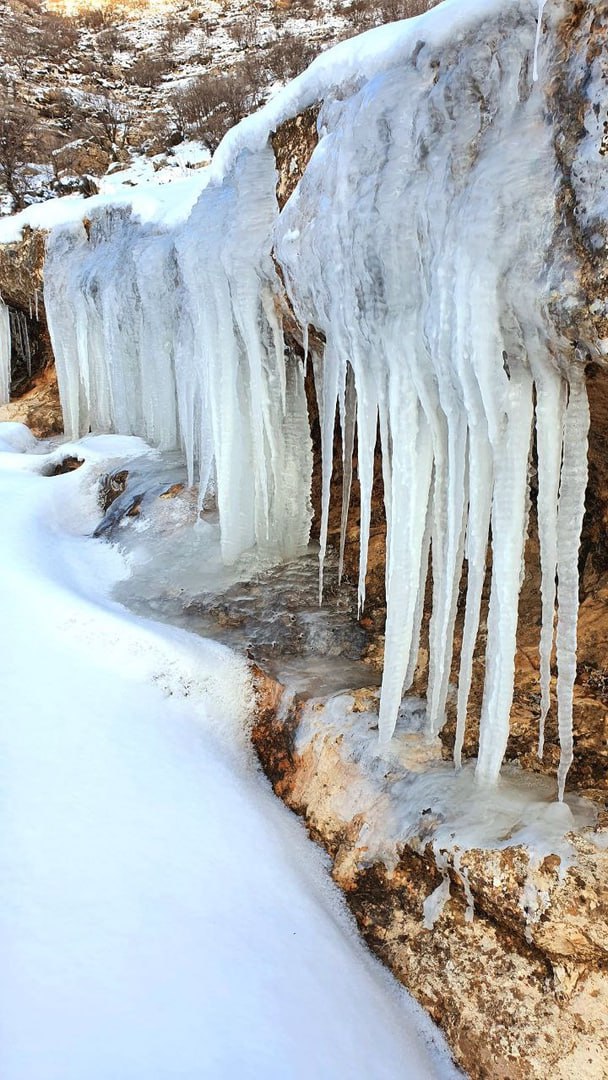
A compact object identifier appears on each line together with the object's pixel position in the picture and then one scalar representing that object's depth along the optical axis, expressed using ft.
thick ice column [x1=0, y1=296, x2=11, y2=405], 27.96
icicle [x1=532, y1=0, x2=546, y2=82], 5.98
